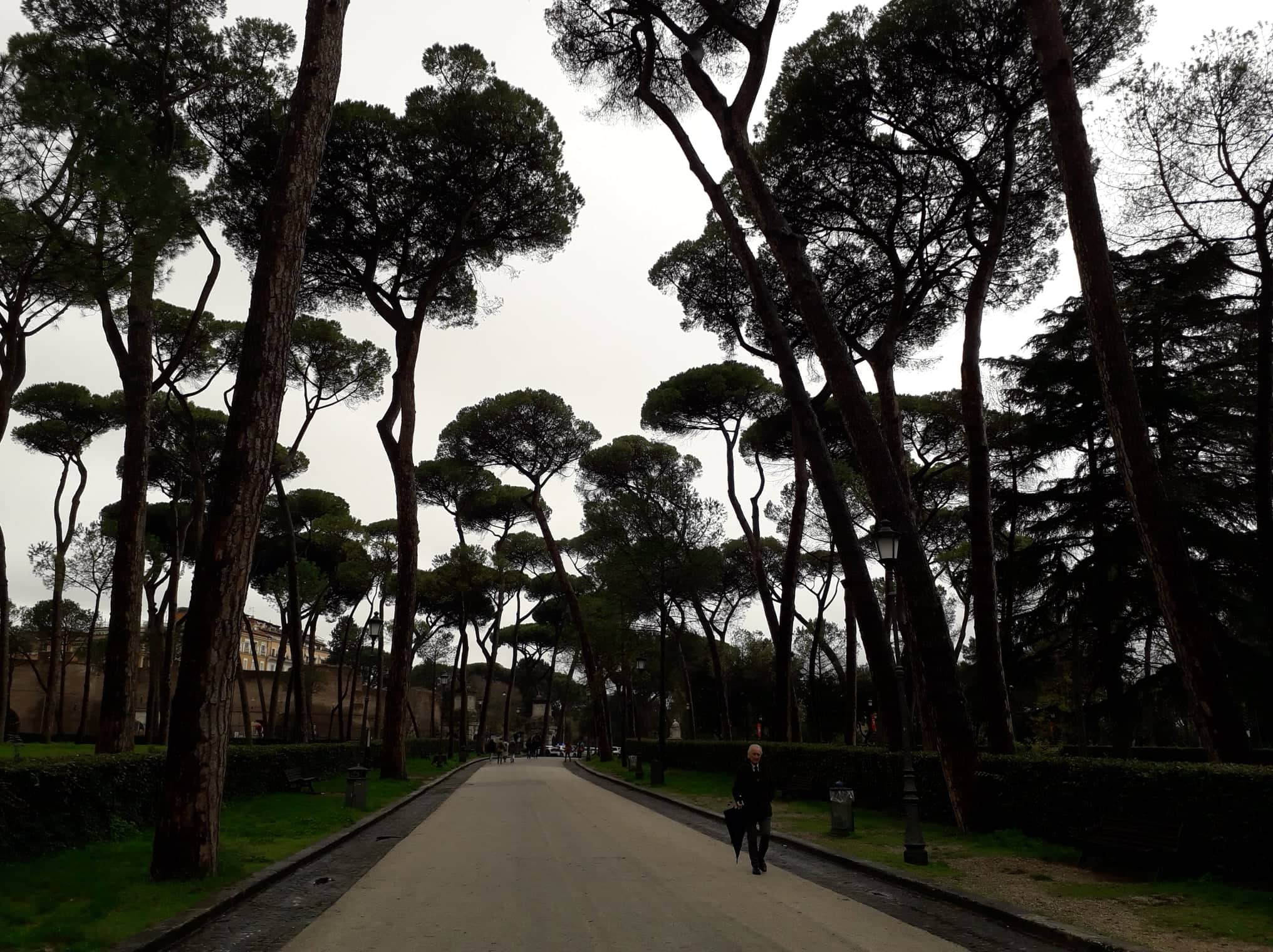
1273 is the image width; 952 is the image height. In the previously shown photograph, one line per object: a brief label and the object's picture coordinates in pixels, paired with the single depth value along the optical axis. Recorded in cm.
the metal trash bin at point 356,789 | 1532
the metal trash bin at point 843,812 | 1177
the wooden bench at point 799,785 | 1728
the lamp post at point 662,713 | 2392
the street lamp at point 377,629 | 2073
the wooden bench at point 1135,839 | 793
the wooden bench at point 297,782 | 1808
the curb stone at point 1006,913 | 571
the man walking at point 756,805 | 882
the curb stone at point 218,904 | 556
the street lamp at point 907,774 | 922
